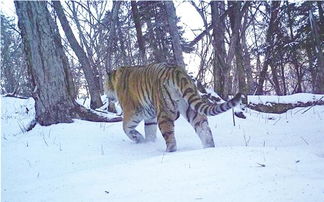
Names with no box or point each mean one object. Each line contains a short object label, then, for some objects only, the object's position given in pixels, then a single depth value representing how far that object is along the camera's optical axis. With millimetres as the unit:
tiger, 4810
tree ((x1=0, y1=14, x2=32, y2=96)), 23180
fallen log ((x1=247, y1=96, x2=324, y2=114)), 9683
